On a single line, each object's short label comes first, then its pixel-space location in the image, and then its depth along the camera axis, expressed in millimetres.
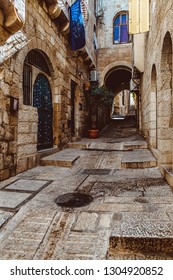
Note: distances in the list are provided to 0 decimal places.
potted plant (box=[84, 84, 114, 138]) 9883
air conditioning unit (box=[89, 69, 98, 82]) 12060
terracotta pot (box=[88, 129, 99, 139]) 9758
